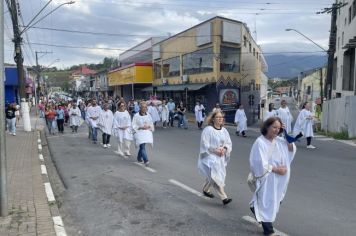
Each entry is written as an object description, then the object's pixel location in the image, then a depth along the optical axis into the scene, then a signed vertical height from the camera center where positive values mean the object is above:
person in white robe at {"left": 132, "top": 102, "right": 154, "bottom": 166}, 11.20 -0.86
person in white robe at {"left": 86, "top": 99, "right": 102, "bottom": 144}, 16.81 -0.81
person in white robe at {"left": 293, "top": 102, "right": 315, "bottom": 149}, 16.00 -1.06
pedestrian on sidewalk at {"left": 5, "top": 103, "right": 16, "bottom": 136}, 20.33 -1.04
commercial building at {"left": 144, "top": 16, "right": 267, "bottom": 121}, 32.53 +2.63
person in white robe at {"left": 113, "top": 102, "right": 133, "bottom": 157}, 13.16 -0.92
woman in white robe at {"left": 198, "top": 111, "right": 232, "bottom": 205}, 7.13 -0.91
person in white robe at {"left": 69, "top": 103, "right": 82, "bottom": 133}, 21.73 -1.08
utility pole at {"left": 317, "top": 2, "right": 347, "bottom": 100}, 24.44 +2.99
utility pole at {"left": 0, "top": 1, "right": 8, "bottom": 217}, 6.45 -0.70
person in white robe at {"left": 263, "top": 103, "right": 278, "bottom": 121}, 17.08 -0.56
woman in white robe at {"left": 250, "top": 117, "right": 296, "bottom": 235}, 5.51 -0.95
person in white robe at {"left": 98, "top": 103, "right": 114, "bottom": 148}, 15.45 -1.01
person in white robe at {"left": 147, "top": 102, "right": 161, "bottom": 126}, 24.94 -0.93
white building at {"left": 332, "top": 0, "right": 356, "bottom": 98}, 30.83 +3.48
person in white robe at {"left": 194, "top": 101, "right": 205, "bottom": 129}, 24.44 -0.97
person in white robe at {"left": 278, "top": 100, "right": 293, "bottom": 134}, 17.19 -0.65
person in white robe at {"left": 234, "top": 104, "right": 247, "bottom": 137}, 20.72 -1.23
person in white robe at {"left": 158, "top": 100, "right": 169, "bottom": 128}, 25.39 -0.98
